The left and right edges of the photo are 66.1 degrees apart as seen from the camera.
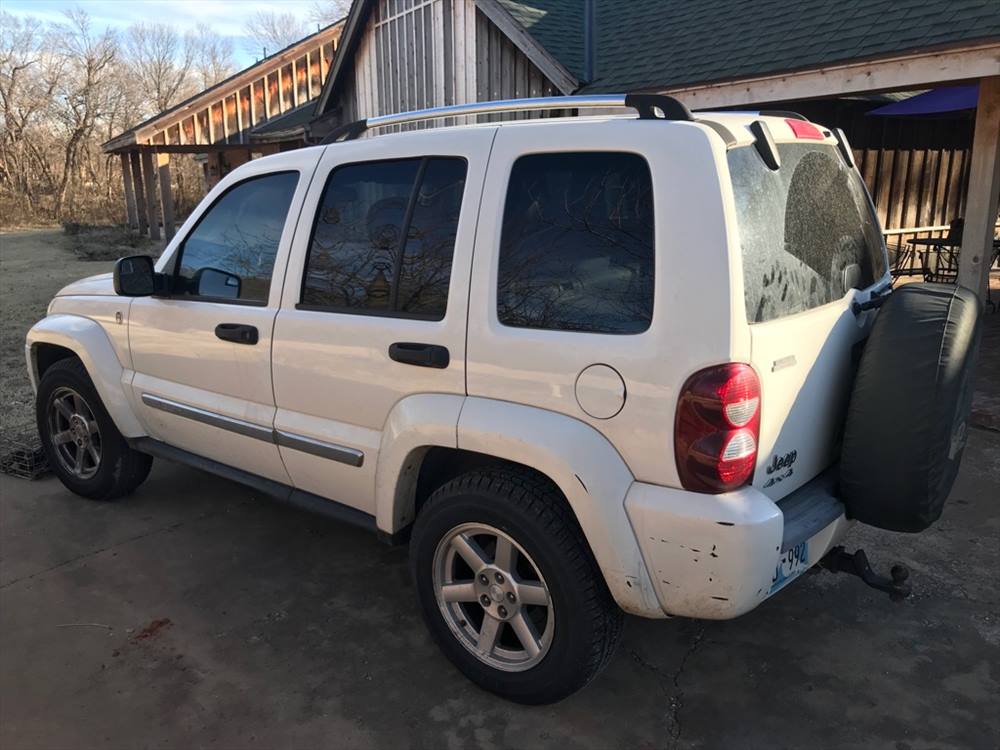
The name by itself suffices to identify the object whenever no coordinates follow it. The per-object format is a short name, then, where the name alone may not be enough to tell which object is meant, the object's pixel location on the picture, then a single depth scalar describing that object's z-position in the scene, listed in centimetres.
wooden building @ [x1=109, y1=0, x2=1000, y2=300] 645
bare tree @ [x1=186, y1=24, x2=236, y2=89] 5478
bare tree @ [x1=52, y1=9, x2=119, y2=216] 4153
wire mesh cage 504
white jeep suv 226
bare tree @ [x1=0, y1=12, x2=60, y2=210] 3628
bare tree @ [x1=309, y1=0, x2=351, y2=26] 4638
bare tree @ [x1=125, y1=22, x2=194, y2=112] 5156
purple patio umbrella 887
